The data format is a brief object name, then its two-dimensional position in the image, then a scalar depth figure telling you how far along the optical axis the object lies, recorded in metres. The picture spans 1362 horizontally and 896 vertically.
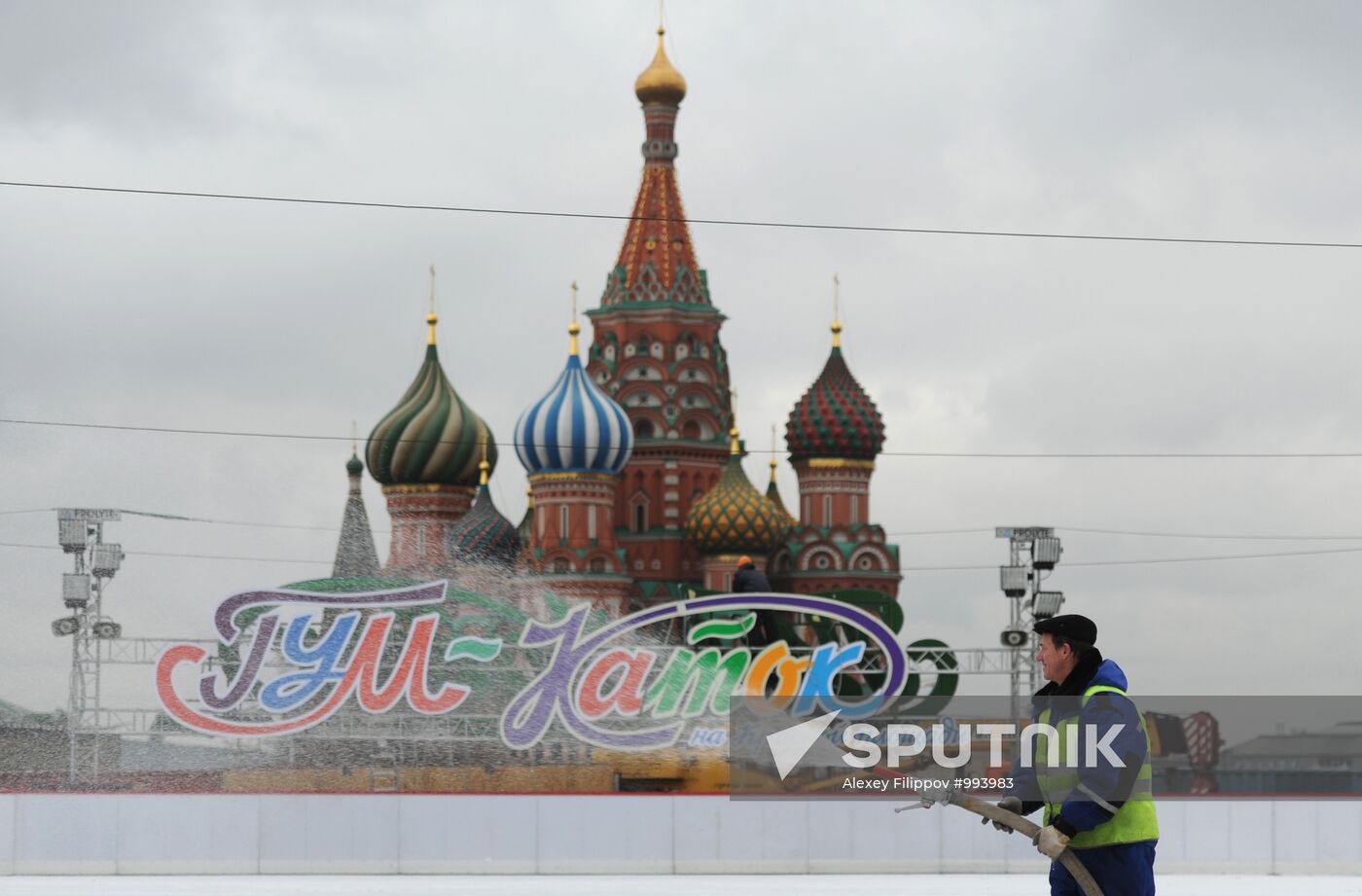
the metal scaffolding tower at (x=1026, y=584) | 40.78
